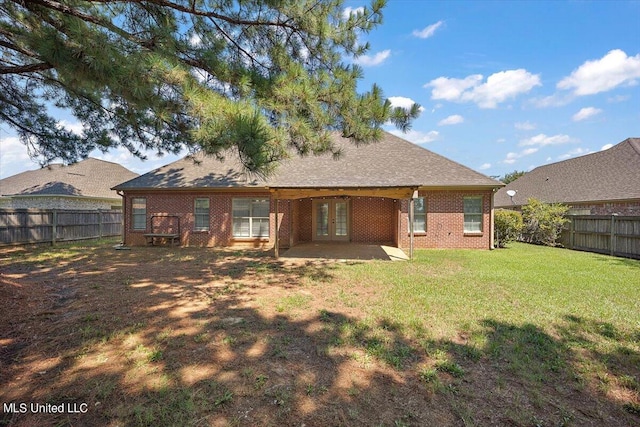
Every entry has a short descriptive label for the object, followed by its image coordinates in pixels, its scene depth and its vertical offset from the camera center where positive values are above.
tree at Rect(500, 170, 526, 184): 56.36 +6.36
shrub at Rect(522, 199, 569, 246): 13.94 -0.43
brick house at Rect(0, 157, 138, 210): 19.11 +1.40
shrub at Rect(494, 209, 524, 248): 13.34 -0.56
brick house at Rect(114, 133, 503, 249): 12.88 +0.28
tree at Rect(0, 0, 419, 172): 3.78 +2.08
